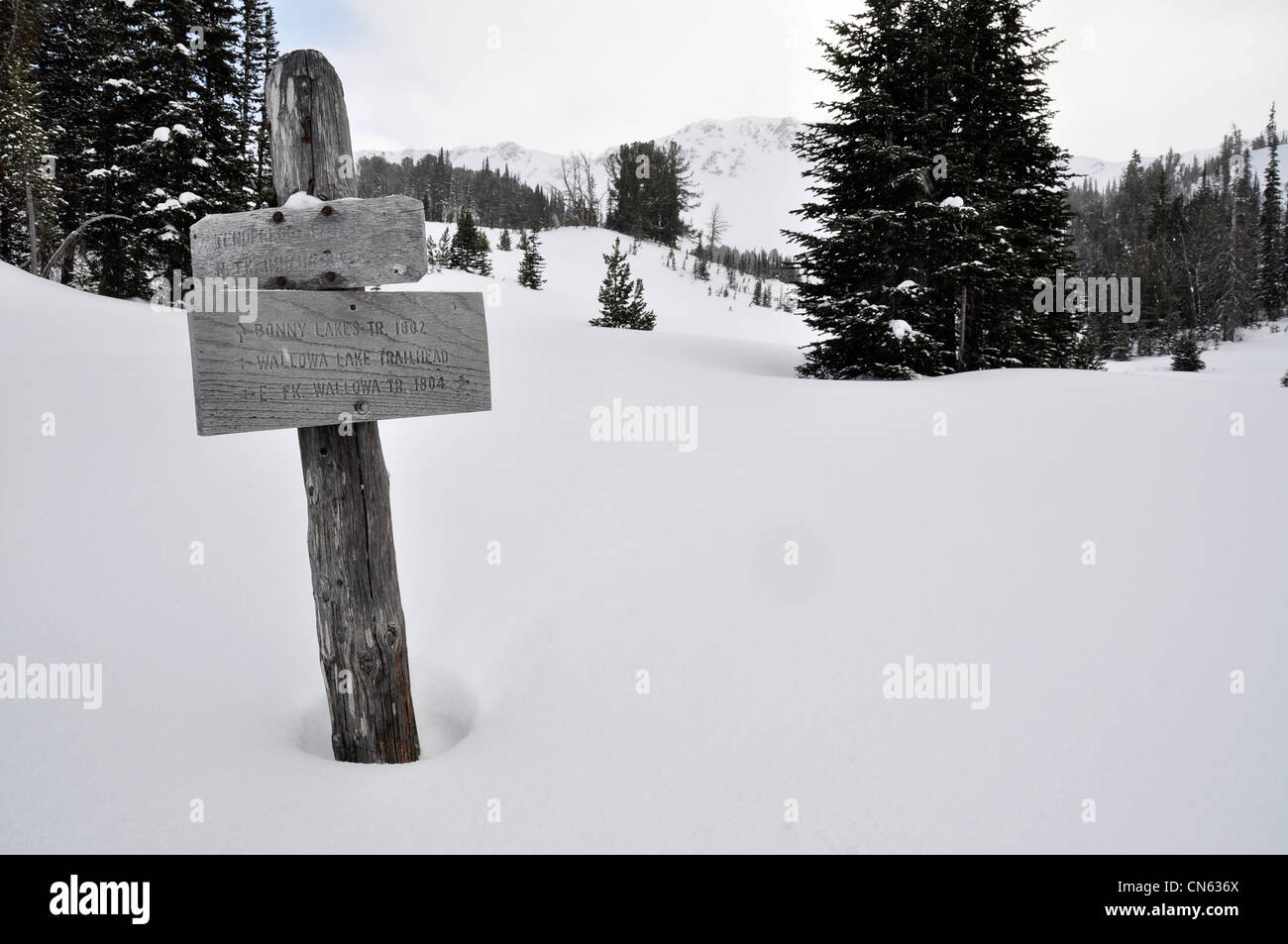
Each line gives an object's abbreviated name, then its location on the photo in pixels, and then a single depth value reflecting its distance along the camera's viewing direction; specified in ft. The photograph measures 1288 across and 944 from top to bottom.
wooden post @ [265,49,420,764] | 8.38
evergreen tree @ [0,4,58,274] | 53.93
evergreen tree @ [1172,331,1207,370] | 88.58
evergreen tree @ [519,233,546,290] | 108.88
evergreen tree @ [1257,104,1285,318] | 150.51
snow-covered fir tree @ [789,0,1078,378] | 39.88
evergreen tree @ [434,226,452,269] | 119.14
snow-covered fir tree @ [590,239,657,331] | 73.05
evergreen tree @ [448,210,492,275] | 115.34
